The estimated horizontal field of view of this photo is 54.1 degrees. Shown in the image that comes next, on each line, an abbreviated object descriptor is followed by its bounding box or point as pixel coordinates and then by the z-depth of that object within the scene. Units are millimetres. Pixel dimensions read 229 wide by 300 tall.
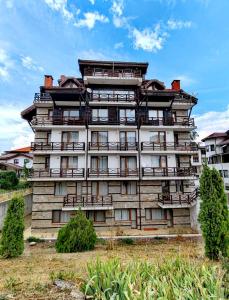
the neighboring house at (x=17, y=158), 51328
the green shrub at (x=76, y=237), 12359
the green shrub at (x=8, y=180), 30531
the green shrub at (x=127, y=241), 16703
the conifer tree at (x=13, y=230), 11102
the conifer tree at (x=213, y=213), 10352
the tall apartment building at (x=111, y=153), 21016
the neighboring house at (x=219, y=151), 37250
